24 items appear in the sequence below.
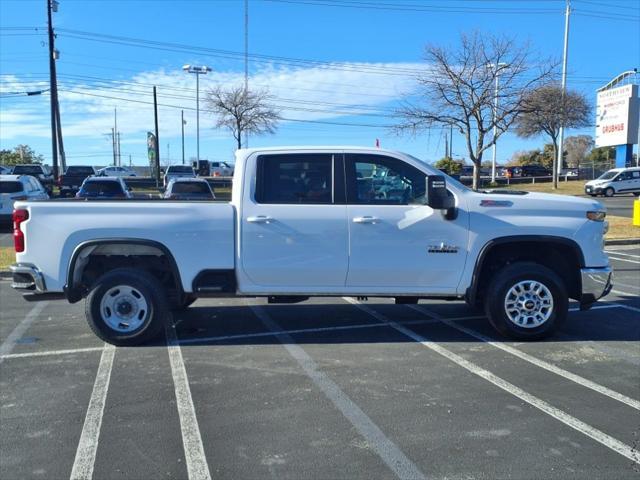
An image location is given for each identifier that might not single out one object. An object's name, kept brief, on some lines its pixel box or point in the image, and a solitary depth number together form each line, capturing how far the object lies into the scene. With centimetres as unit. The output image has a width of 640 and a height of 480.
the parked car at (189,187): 1875
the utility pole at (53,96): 3397
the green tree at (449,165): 4034
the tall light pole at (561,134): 4544
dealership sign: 4597
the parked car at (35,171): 3556
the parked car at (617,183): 3684
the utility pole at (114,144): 10248
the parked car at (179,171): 3789
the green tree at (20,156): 7755
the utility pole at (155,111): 4599
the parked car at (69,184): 2526
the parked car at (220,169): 6241
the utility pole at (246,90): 4105
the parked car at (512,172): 5919
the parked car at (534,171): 5975
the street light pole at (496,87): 2184
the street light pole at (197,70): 5341
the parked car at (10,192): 1792
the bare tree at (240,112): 4256
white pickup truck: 607
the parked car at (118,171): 5291
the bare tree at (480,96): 2188
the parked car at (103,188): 1836
